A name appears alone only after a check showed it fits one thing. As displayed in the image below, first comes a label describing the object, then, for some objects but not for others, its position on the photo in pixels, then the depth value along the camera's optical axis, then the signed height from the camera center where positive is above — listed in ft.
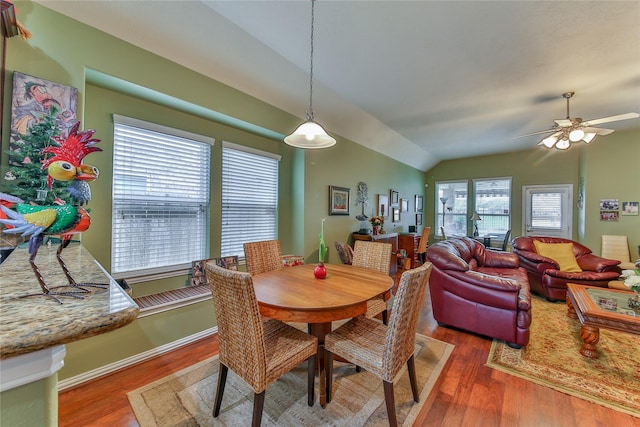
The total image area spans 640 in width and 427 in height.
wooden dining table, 4.89 -1.83
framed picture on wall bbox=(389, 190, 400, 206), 19.55 +1.44
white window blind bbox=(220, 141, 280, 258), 10.49 +0.72
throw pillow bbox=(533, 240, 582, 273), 12.47 -1.94
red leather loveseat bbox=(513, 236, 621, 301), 11.36 -2.64
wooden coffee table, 6.55 -2.70
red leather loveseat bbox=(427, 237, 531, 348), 7.81 -2.90
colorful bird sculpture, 2.55 -0.04
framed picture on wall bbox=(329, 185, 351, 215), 13.78 +0.84
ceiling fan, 10.32 +3.84
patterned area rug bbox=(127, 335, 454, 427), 5.21 -4.46
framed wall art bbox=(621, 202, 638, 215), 14.82 +0.71
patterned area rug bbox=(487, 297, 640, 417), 6.00 -4.28
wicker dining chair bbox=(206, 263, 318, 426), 4.32 -2.65
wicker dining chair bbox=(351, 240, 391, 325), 7.62 -1.54
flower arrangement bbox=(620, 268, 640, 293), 7.04 -1.76
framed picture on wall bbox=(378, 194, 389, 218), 18.12 +0.73
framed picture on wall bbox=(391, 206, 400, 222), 19.87 +0.16
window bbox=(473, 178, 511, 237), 21.30 +1.08
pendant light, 6.73 +2.24
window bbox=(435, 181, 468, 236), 23.48 +0.90
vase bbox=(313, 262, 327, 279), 6.64 -1.62
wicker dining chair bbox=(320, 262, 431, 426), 4.69 -2.79
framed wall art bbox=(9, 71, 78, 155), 5.17 +2.38
